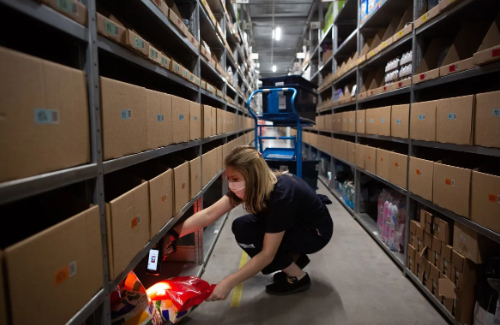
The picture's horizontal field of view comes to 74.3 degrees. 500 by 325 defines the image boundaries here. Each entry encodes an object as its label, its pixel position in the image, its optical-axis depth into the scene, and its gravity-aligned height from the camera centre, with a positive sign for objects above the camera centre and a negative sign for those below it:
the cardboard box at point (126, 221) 1.12 -0.33
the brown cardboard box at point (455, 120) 1.77 +0.07
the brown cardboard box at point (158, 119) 1.48 +0.07
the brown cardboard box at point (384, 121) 2.90 +0.10
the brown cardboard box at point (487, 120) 1.57 +0.06
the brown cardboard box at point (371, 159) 3.28 -0.27
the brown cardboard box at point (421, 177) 2.18 -0.31
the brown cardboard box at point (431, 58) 2.45 +0.55
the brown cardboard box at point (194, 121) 2.20 +0.09
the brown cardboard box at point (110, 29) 1.04 +0.35
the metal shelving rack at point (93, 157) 0.72 -0.09
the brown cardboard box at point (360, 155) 3.66 -0.26
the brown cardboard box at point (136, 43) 1.23 +0.36
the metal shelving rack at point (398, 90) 1.84 +0.36
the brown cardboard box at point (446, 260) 1.94 -0.77
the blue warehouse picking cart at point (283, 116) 4.20 +0.23
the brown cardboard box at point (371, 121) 3.24 +0.11
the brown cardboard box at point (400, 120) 2.56 +0.09
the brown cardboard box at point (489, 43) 1.58 +0.48
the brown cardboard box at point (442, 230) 1.99 -0.61
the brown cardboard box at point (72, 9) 0.81 +0.33
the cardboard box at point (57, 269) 0.70 -0.33
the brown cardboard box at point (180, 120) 1.86 +0.08
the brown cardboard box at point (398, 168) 2.59 -0.30
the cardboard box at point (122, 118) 1.09 +0.05
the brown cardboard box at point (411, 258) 2.43 -0.94
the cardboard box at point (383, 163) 2.95 -0.29
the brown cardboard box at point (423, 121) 2.14 +0.08
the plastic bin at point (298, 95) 4.32 +0.50
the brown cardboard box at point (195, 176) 2.19 -0.30
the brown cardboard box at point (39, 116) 0.68 +0.04
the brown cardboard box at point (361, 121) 3.64 +0.13
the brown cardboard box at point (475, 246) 1.71 -0.60
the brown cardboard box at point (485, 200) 1.55 -0.34
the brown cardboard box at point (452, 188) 1.78 -0.33
